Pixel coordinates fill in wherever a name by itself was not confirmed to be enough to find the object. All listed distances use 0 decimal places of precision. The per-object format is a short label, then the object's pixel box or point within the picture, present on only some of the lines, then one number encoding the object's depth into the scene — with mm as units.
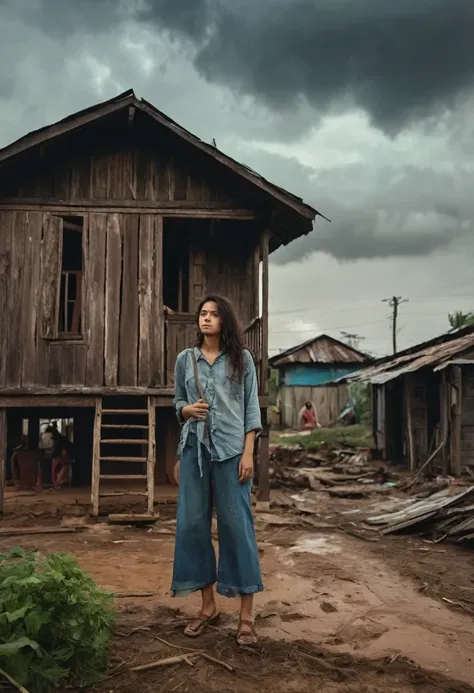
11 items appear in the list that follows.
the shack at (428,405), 14344
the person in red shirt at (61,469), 12469
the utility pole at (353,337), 66875
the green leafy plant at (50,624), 3189
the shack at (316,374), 32219
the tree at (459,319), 29031
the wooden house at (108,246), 10336
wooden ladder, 9898
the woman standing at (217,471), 4164
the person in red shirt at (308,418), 24734
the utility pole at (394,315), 47562
